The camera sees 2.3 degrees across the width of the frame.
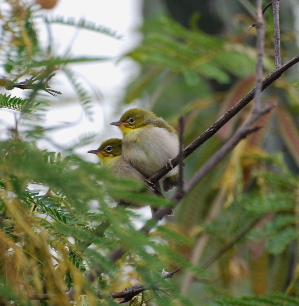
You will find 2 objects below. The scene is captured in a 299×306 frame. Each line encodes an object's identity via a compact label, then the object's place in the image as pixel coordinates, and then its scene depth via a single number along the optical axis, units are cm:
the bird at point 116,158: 648
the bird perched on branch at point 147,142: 648
